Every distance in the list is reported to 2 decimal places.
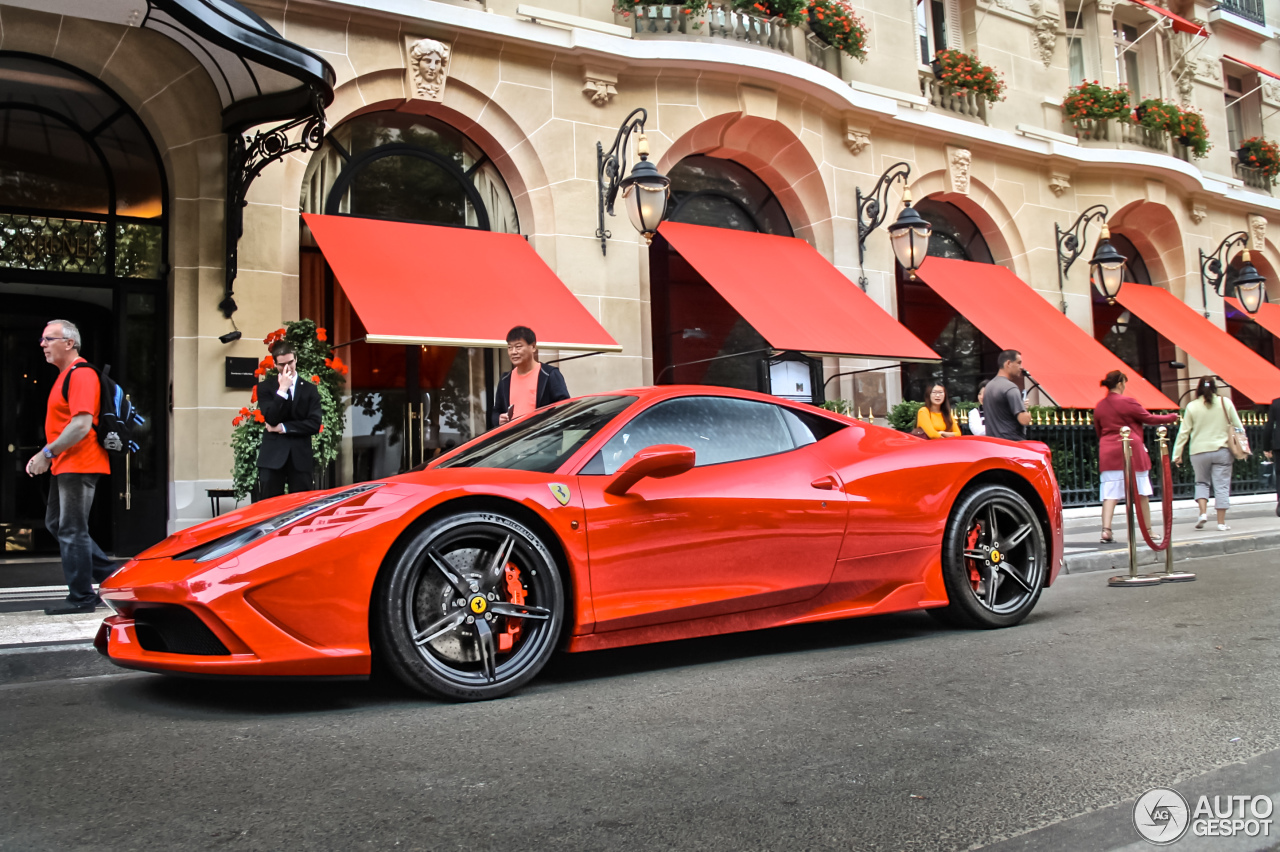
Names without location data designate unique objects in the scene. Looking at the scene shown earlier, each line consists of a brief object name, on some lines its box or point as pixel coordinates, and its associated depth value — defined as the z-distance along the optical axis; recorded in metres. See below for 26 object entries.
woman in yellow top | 10.59
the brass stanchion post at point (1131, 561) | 7.22
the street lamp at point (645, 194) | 9.91
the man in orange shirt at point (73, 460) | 6.19
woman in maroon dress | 9.76
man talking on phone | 7.48
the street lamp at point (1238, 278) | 17.14
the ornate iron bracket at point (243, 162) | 8.86
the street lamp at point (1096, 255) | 14.56
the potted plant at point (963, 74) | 15.10
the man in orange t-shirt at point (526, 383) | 7.24
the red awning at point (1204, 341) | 16.44
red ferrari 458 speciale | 3.68
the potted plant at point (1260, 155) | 20.09
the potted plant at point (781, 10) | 12.57
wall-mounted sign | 9.36
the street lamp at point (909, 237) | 12.30
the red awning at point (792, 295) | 11.03
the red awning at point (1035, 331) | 13.49
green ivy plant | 8.43
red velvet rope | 7.49
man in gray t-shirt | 8.93
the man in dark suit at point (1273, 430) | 11.86
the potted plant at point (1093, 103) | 16.52
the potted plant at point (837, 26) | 13.24
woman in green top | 11.89
